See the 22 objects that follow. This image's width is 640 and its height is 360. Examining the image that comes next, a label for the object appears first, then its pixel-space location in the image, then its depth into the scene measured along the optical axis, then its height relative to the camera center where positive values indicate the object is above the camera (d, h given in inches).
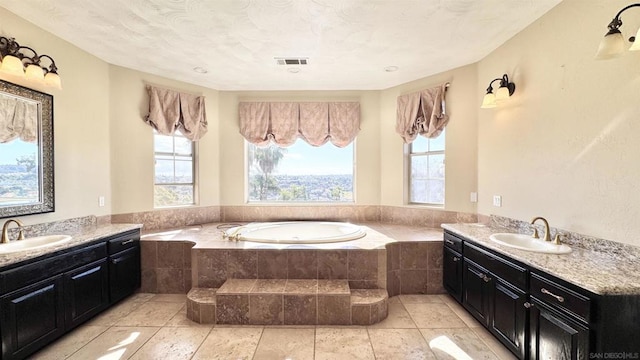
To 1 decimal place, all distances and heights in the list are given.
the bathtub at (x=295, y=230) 115.3 -26.9
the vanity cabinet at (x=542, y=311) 50.4 -31.7
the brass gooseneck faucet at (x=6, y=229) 77.7 -14.8
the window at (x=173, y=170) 138.1 +4.2
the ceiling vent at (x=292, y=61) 115.4 +51.7
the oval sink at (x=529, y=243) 71.2 -20.5
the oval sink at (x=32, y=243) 75.5 -19.9
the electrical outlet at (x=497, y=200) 106.5 -10.2
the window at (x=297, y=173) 161.8 +2.4
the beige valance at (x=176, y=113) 131.5 +34.1
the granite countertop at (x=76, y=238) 68.0 -20.2
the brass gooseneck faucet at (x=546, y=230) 77.9 -16.8
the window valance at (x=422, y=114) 130.4 +32.3
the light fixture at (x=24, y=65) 78.4 +35.7
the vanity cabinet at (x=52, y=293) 67.3 -34.5
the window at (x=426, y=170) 137.7 +3.0
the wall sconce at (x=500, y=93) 96.0 +30.5
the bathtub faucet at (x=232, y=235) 111.7 -25.1
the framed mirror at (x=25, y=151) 82.4 +9.3
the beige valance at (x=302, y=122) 154.0 +32.0
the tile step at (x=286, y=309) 90.3 -45.3
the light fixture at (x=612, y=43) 56.4 +28.4
